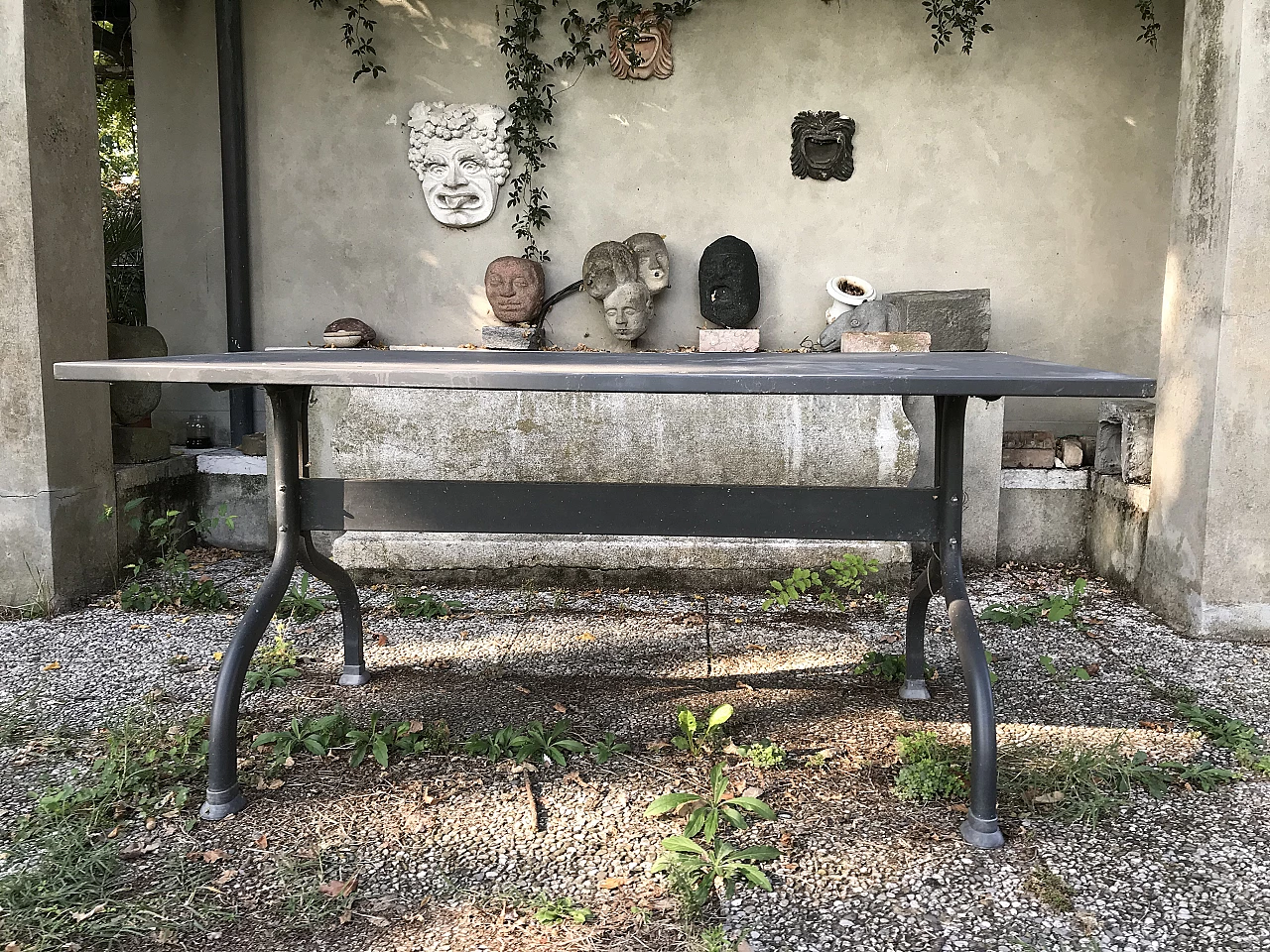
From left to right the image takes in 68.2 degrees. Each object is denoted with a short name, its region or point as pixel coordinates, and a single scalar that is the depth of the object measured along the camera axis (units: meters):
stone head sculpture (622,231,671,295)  4.79
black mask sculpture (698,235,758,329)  4.76
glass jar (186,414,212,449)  5.03
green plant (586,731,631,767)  2.31
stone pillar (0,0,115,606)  3.32
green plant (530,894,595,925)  1.67
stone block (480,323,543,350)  4.62
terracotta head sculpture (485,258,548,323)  4.77
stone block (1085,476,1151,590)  3.72
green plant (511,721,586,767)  2.31
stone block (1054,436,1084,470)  4.28
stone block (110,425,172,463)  4.21
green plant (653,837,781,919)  1.73
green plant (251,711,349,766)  2.32
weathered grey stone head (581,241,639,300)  4.75
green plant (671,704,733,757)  2.37
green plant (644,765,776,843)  1.94
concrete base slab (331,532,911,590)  3.85
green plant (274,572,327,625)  3.48
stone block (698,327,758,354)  4.67
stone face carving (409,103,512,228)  4.95
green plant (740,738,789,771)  2.29
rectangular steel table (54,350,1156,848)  1.87
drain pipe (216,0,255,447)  4.85
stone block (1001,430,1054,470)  4.31
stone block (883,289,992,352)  4.24
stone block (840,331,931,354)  4.06
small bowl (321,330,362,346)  4.64
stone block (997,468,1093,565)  4.25
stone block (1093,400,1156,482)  3.78
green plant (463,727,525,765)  2.32
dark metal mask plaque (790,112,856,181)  4.84
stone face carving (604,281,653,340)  4.69
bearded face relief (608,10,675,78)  4.83
